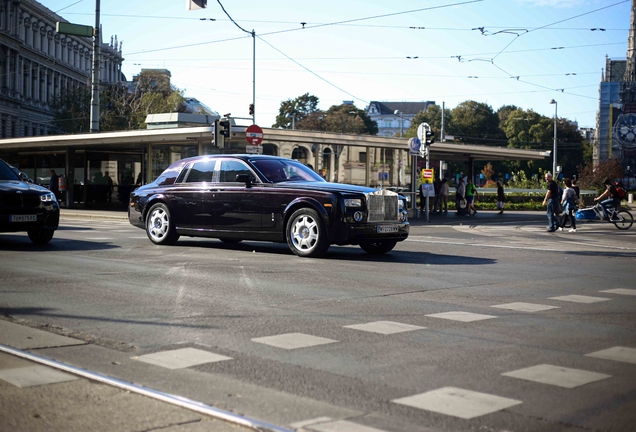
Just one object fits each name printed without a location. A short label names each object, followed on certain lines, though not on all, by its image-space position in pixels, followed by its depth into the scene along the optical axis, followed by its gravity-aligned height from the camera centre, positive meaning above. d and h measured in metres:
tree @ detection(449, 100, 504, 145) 114.94 +9.08
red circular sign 27.48 +1.70
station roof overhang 31.89 +1.89
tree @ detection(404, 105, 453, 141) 116.62 +10.41
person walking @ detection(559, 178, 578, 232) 25.75 -0.33
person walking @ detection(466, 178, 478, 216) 38.03 -0.22
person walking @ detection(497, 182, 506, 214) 41.09 -0.34
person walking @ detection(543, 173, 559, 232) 25.22 -0.39
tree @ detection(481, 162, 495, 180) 109.25 +2.54
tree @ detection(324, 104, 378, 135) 105.56 +8.74
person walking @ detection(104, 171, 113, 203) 39.66 -0.22
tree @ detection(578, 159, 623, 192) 67.88 +1.42
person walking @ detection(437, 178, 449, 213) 38.91 -0.19
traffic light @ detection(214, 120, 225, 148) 26.95 +1.60
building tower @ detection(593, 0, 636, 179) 99.19 +8.60
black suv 14.61 -0.50
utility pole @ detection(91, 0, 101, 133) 37.50 +4.21
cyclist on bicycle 28.08 -0.26
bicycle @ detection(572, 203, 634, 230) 28.17 -0.84
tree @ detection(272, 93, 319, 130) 114.62 +11.09
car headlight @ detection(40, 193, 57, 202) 15.16 -0.31
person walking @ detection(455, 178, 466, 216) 38.00 -0.40
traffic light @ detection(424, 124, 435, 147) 28.95 +1.79
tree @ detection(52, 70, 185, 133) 73.06 +7.45
